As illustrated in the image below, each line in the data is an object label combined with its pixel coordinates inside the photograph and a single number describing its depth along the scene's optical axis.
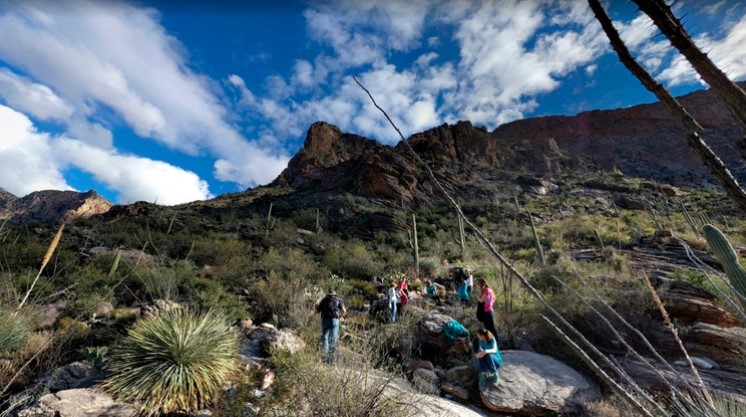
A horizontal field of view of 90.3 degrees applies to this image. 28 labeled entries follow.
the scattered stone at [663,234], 16.56
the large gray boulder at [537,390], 5.82
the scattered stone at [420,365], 7.04
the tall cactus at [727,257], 2.05
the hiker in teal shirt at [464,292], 10.52
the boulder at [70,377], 4.92
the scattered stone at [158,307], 6.58
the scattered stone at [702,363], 6.39
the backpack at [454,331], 8.02
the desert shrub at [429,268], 15.88
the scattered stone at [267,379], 5.33
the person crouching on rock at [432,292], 12.40
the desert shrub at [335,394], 3.84
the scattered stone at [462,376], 6.76
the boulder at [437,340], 7.90
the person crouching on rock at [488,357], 6.17
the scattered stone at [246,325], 7.87
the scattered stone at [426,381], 5.89
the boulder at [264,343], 6.50
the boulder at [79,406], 4.21
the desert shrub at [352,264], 15.25
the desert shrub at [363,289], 12.64
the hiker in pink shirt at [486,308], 7.59
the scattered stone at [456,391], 6.36
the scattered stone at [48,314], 7.02
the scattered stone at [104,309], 7.70
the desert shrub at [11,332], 5.23
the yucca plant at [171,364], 4.80
